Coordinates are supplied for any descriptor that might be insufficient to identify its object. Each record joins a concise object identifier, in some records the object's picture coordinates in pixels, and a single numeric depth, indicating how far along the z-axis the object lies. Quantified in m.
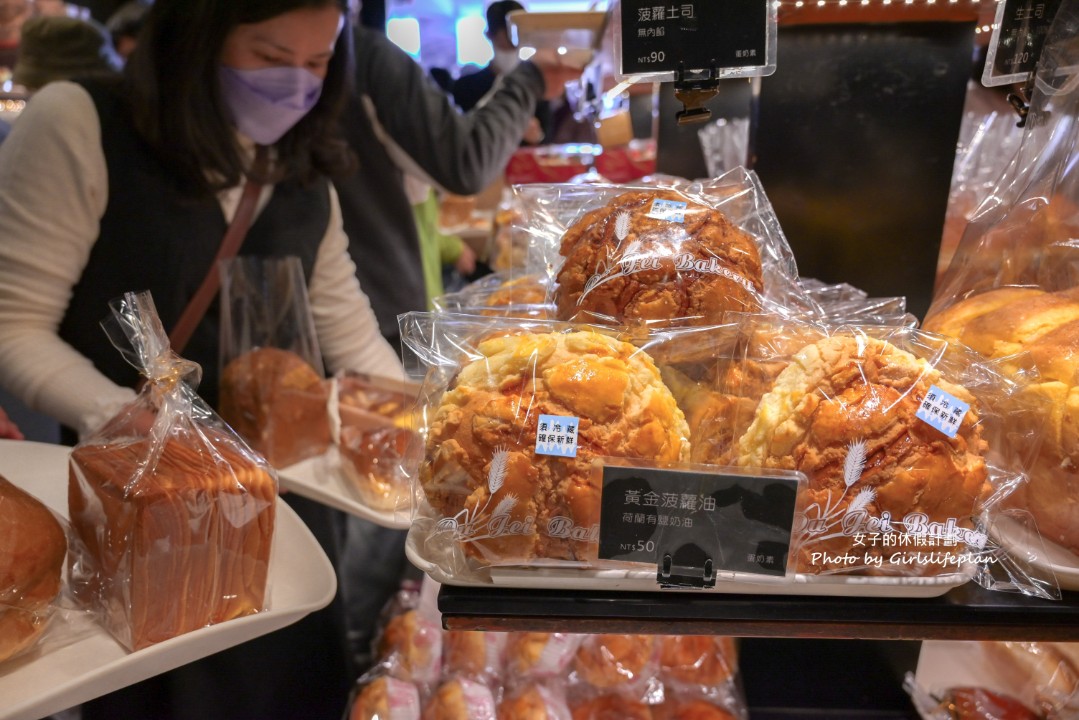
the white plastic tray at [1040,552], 0.75
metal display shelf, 0.73
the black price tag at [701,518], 0.70
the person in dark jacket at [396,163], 2.20
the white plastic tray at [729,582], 0.73
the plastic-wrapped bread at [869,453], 0.71
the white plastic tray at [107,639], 0.79
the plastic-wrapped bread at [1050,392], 0.77
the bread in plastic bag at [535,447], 0.72
